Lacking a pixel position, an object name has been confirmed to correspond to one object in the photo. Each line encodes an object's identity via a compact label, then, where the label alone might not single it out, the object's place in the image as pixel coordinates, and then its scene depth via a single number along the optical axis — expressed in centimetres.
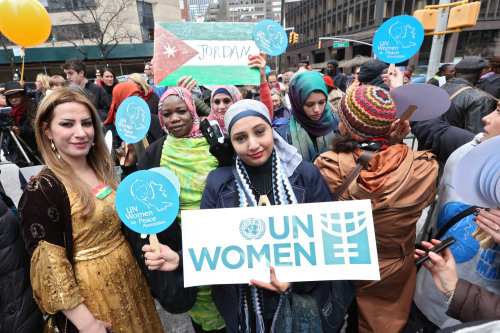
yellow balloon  326
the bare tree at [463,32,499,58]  2914
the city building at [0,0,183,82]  2577
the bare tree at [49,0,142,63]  2632
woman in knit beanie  149
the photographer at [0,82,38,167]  468
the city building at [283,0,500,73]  2966
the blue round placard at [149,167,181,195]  155
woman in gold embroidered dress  135
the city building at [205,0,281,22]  9819
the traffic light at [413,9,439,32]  625
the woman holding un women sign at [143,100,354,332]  147
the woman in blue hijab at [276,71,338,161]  244
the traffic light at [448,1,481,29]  640
